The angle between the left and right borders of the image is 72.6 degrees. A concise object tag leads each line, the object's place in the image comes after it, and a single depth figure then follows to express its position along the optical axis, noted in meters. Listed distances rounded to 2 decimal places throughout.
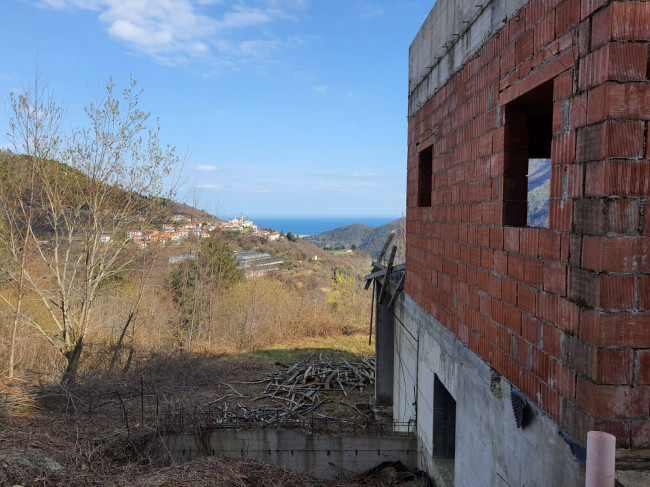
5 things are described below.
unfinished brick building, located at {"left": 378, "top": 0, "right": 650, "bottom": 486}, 2.35
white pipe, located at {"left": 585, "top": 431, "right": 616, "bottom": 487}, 1.66
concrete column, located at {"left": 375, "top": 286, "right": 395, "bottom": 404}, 10.88
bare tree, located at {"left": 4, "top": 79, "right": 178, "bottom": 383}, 12.78
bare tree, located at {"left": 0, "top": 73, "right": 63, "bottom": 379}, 12.22
